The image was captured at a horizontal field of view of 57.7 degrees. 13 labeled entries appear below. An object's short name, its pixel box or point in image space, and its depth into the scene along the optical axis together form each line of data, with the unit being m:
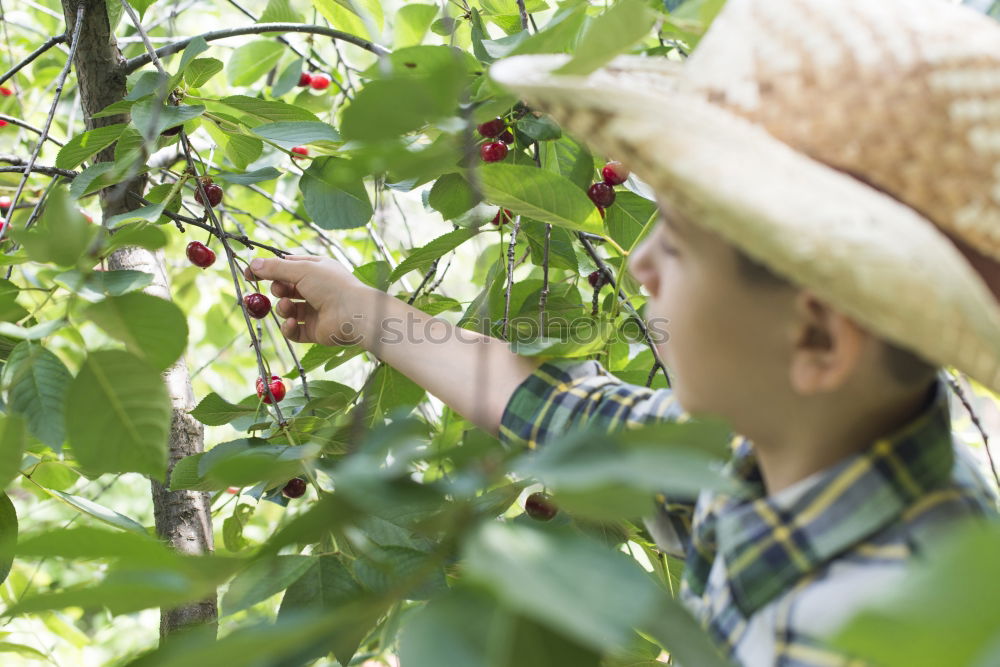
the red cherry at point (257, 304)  0.94
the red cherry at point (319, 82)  1.46
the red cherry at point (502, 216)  1.00
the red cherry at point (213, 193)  1.00
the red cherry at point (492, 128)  0.94
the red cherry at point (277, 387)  1.00
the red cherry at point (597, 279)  0.98
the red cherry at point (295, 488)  0.89
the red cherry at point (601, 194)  0.97
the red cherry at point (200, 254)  1.00
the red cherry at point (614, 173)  0.98
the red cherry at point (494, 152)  0.95
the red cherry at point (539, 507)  0.83
